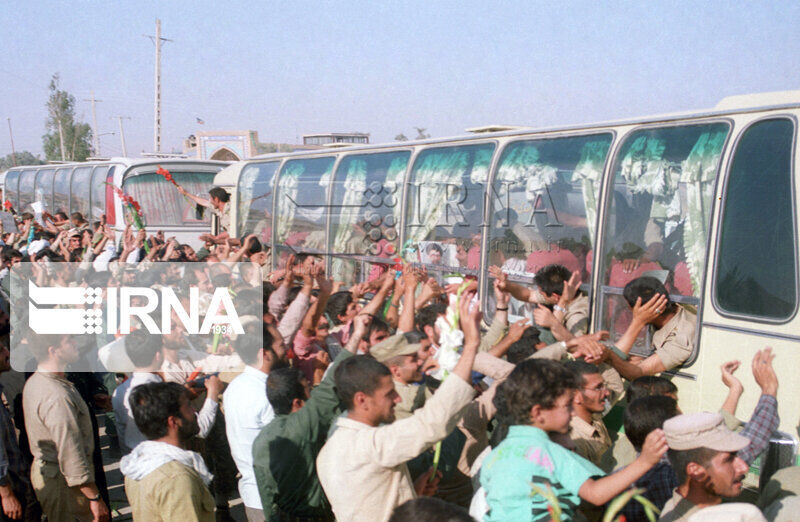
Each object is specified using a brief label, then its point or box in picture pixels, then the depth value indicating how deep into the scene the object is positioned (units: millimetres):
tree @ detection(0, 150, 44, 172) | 126869
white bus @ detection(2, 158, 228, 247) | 15656
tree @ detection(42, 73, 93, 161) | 64875
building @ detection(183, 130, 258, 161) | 30562
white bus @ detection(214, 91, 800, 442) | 4508
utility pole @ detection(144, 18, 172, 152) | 31406
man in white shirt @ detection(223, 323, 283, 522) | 4293
